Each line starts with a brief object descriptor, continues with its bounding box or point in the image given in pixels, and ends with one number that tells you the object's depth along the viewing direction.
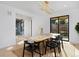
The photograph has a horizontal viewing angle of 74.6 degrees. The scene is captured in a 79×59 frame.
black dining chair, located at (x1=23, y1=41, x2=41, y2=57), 1.36
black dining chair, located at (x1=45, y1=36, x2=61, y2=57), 1.55
